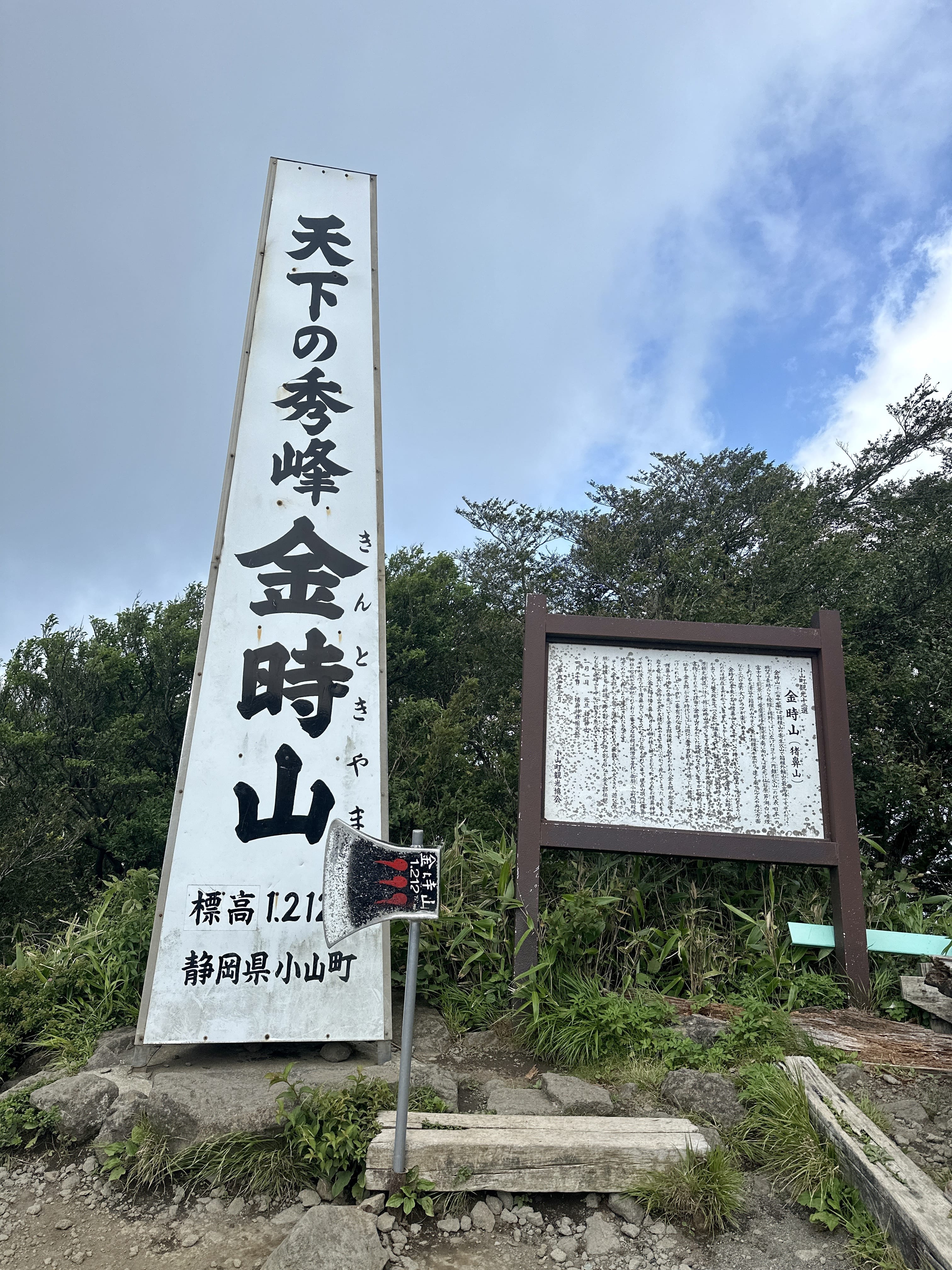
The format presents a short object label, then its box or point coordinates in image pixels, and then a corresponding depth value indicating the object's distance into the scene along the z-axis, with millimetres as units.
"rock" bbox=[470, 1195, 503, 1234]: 3256
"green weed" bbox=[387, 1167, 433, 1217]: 3236
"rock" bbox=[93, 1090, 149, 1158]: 3756
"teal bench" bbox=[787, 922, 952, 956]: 5105
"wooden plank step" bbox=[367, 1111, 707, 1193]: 3336
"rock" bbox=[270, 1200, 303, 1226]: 3365
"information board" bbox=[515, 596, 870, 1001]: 5199
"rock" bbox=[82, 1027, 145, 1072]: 4469
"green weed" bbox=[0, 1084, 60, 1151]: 3838
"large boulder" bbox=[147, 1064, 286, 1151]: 3705
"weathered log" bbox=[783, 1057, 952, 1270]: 2674
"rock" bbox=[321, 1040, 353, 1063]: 4492
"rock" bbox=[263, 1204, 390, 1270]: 2809
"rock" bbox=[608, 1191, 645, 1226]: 3273
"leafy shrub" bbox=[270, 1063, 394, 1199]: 3447
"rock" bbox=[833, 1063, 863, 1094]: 3967
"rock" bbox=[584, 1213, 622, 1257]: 3135
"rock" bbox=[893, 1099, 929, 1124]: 3752
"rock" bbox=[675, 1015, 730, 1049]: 4496
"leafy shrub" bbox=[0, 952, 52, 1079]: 4762
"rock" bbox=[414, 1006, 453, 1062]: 4656
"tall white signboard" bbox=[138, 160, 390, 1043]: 4480
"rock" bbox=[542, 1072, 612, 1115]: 3902
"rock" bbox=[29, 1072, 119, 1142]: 3863
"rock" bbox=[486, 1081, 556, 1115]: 3896
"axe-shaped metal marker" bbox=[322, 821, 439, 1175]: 3361
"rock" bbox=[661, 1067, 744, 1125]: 3809
